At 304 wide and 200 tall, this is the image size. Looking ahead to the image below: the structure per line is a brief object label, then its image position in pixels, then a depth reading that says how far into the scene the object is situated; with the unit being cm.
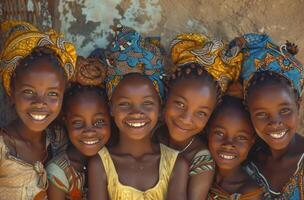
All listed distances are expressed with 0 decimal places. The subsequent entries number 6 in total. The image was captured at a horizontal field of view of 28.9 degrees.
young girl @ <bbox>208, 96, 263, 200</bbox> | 343
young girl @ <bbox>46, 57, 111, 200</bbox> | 333
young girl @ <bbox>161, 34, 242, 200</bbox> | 335
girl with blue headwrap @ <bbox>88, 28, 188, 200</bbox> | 332
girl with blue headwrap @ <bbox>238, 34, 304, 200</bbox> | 327
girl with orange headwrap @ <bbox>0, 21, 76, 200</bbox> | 317
